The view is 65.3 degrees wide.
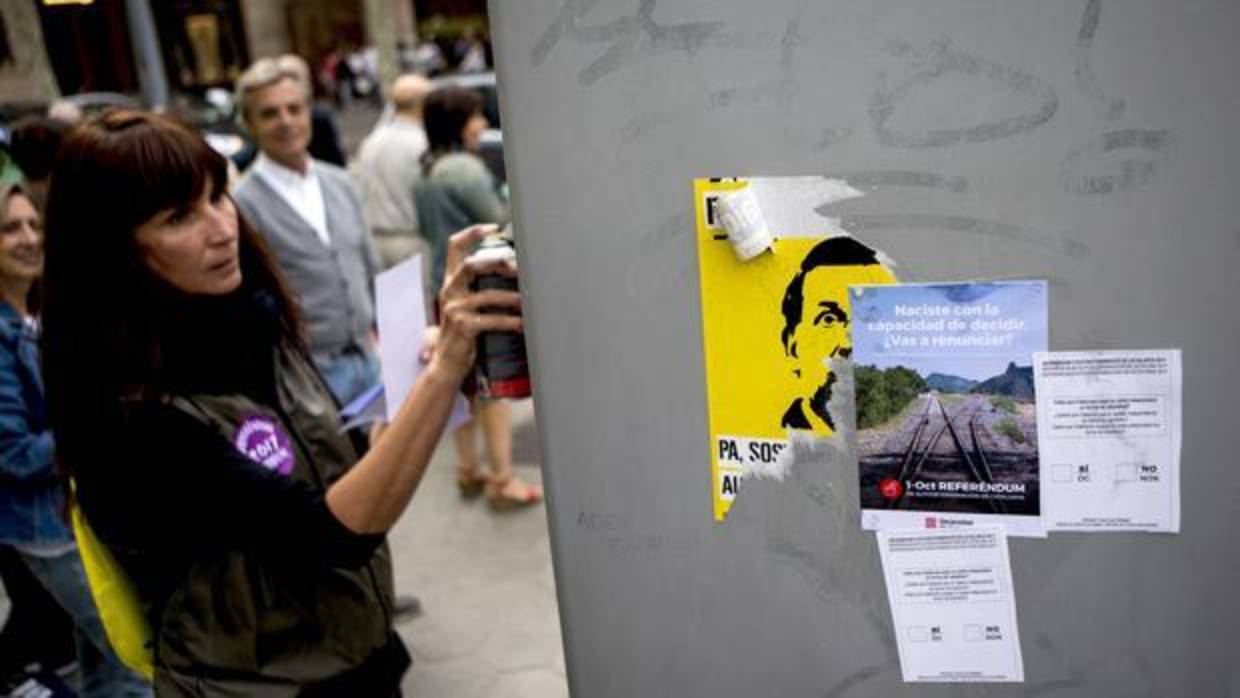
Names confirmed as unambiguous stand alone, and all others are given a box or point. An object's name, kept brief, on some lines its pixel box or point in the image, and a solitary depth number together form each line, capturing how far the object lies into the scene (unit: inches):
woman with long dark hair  60.4
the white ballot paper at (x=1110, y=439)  33.5
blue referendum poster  33.7
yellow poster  34.4
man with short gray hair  132.6
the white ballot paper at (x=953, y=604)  36.4
